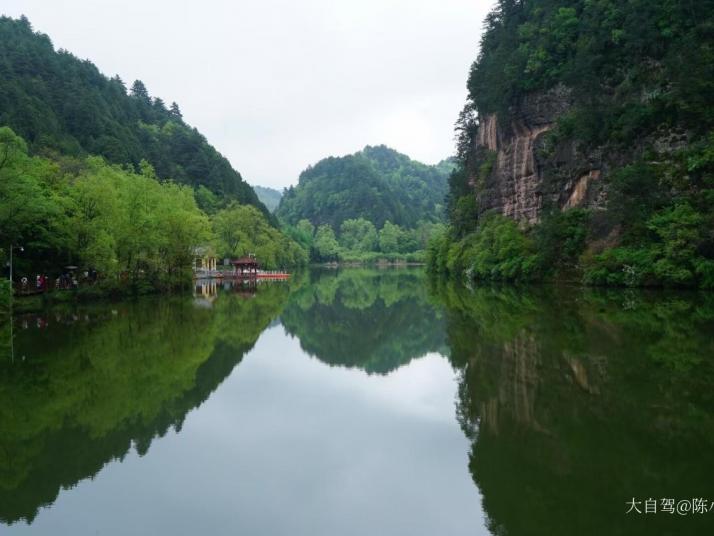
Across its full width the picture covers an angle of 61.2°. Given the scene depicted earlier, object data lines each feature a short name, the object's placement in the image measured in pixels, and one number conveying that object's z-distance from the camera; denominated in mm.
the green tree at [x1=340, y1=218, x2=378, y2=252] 167875
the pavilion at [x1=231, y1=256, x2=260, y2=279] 66269
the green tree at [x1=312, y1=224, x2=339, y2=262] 144238
